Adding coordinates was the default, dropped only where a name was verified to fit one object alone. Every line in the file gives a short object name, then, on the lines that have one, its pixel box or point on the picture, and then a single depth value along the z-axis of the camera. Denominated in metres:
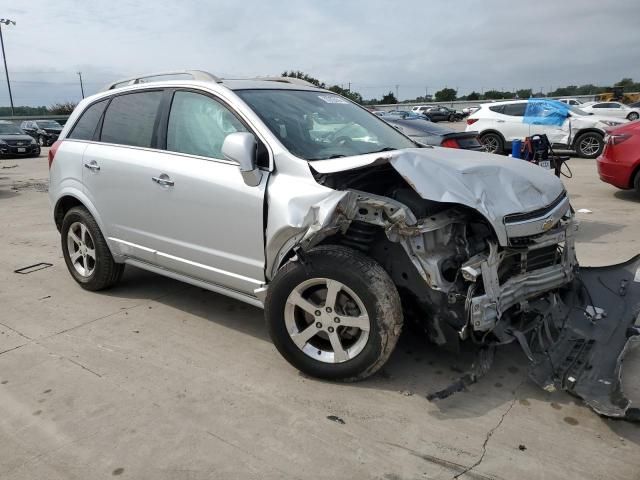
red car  8.00
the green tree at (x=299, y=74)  52.38
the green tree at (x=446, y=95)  82.00
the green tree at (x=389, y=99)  80.81
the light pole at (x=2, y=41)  40.26
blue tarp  14.89
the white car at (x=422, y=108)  51.47
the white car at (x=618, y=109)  27.14
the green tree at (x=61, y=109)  52.21
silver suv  2.99
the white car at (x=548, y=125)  14.82
